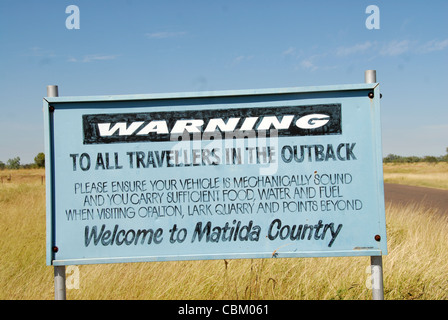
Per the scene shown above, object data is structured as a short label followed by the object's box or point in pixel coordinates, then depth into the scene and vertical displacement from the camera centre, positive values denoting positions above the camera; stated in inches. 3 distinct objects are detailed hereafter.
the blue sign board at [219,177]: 131.4 -5.4
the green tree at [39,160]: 2180.1 +46.4
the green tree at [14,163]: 2546.3 +35.8
